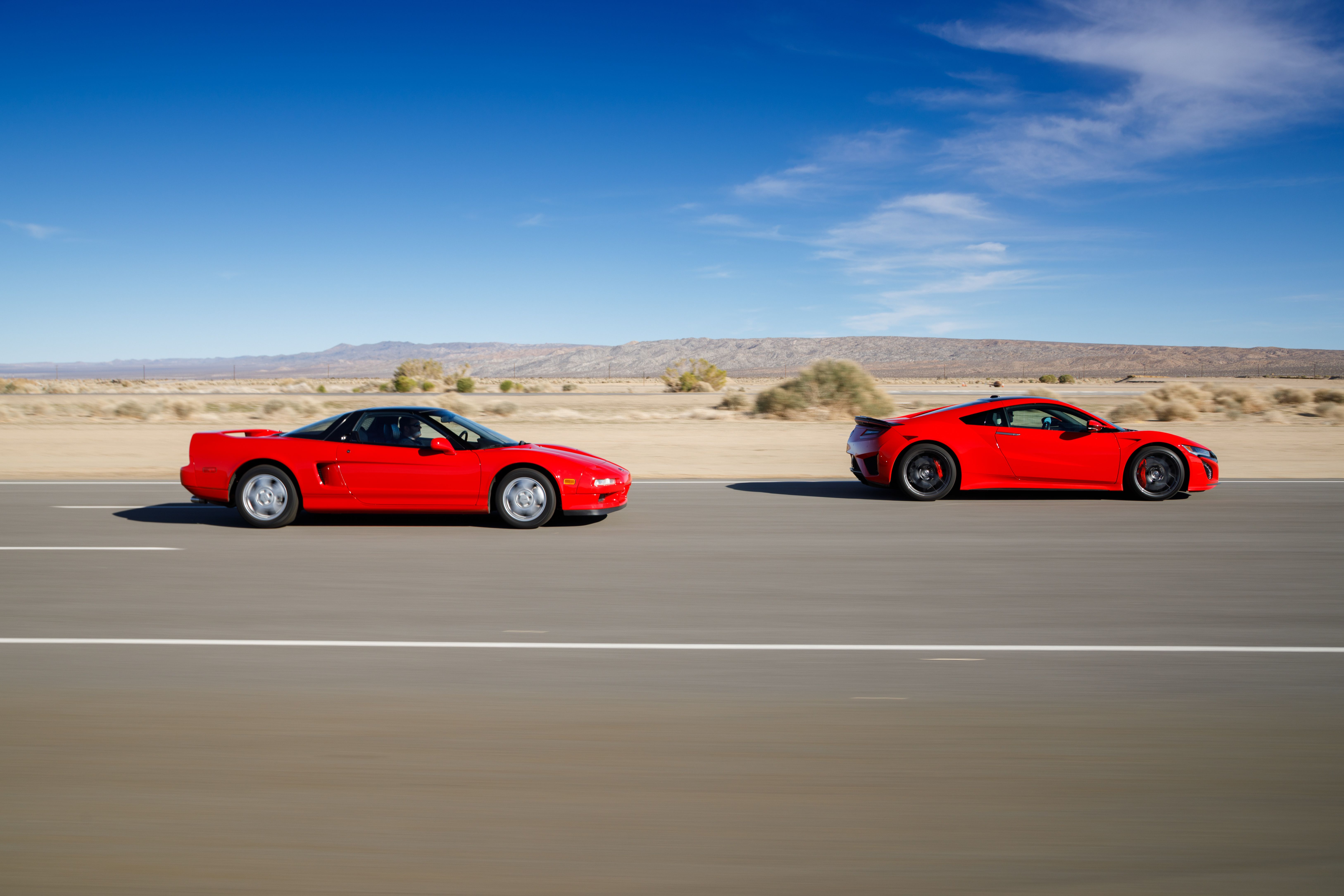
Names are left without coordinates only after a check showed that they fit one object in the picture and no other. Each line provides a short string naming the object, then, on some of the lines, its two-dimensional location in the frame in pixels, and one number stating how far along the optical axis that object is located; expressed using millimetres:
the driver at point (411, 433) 10078
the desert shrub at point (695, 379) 65812
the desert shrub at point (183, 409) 35719
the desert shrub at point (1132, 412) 32375
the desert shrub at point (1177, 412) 31062
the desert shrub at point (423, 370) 85438
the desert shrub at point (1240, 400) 35188
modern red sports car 11758
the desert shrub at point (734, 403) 37250
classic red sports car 9898
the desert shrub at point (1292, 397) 39031
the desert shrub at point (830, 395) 31703
